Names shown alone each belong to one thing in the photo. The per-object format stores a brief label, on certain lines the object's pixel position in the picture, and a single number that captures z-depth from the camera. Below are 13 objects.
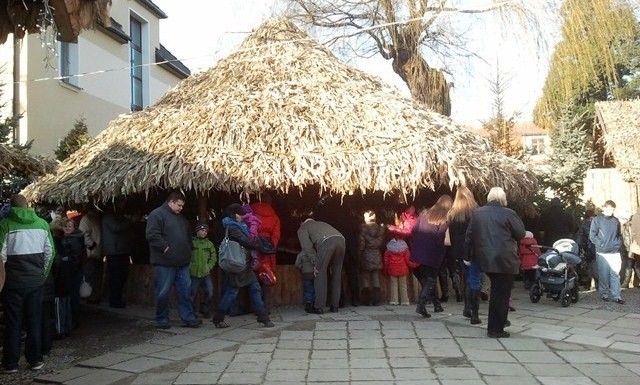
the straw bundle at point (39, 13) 4.28
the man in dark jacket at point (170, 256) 7.90
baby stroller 9.63
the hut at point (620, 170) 13.37
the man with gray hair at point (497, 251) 7.04
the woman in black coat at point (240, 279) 7.89
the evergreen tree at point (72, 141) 14.75
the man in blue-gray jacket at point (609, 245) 10.09
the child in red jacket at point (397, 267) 9.62
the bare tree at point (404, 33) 14.77
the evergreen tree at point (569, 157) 16.53
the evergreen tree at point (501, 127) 19.06
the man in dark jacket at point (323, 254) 8.86
